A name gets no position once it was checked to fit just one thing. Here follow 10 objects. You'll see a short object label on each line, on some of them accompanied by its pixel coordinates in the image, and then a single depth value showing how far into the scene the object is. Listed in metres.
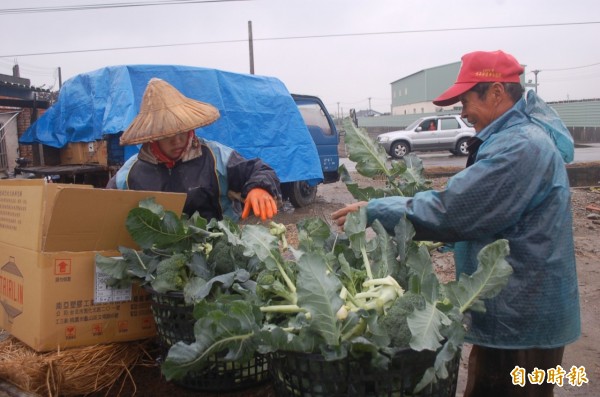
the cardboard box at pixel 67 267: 1.74
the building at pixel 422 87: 52.62
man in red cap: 1.68
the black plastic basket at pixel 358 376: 1.15
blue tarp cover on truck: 7.38
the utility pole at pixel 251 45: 21.91
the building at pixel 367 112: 77.44
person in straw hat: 2.65
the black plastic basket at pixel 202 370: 1.62
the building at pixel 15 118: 9.65
